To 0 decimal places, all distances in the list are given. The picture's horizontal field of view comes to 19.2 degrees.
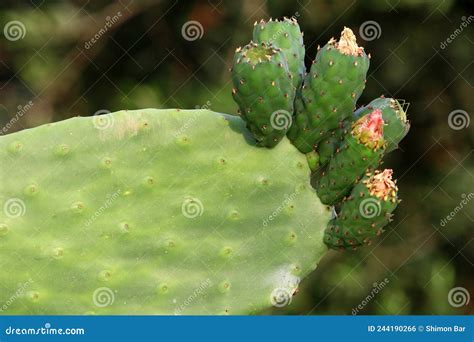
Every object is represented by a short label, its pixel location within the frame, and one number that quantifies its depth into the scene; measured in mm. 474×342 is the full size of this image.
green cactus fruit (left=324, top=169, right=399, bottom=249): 901
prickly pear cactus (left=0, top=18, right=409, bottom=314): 935
